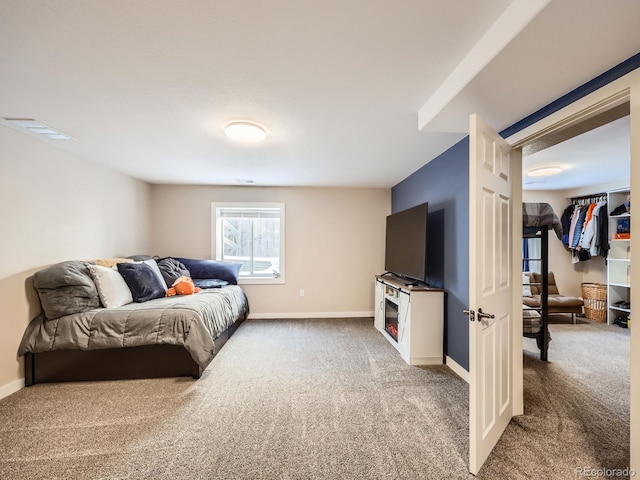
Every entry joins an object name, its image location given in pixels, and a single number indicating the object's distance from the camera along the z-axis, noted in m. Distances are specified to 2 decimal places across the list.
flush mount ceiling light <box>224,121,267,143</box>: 2.32
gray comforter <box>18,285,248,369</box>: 2.54
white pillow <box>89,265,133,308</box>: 2.84
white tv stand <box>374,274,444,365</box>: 3.03
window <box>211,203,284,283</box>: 4.93
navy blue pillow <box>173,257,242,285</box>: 4.47
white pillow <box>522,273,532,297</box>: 4.49
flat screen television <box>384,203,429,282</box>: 3.16
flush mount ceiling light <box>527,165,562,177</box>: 3.77
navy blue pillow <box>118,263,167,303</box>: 3.20
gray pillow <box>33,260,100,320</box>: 2.55
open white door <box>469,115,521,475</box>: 1.59
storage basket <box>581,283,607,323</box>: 4.69
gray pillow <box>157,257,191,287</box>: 3.89
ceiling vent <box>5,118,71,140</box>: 2.30
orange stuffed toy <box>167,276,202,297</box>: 3.57
